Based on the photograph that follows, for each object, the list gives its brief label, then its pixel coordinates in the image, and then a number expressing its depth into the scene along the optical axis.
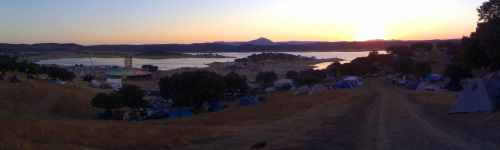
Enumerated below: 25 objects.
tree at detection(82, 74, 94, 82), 99.19
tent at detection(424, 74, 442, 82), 64.88
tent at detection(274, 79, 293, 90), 69.50
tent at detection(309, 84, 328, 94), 54.59
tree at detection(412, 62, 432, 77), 79.38
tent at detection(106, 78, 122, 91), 81.31
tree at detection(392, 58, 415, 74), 81.78
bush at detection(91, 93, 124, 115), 47.28
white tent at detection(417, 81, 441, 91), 55.34
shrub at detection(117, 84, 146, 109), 49.47
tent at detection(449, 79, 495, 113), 25.34
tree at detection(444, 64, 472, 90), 55.59
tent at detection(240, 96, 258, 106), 50.17
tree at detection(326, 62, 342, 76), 97.53
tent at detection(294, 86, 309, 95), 56.46
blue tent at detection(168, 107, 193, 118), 43.72
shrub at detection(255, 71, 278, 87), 83.56
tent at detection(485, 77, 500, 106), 25.53
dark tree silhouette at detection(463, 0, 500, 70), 25.17
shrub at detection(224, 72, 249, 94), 60.38
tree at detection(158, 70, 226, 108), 49.00
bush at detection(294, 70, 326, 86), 72.94
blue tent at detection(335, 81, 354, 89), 59.97
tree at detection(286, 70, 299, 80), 90.65
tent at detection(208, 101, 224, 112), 47.78
